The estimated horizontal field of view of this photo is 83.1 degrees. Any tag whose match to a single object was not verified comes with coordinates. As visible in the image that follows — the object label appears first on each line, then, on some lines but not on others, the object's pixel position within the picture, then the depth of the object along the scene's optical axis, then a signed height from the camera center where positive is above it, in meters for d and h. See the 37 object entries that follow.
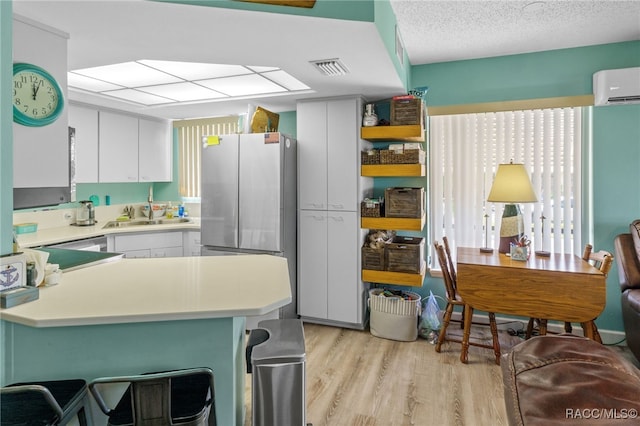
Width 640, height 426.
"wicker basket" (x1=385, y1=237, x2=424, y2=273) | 3.24 -0.44
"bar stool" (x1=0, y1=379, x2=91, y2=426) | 1.06 -0.62
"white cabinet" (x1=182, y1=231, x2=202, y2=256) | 4.04 -0.38
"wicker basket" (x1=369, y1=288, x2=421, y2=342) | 3.16 -0.96
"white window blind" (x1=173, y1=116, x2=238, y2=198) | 4.64 +0.80
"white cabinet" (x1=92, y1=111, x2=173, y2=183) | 3.92 +0.71
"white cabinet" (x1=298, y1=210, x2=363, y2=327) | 3.39 -0.56
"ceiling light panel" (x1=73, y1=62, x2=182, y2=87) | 2.67 +1.07
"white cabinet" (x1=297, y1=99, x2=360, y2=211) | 3.37 +0.52
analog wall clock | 1.70 +0.56
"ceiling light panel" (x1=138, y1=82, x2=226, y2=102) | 3.23 +1.12
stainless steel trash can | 1.57 -0.76
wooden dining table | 2.38 -0.55
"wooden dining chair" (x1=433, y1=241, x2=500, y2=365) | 2.78 -0.84
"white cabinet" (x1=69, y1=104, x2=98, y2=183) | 3.63 +0.70
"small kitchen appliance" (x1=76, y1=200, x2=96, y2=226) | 3.91 -0.03
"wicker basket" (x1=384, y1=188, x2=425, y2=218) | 3.24 +0.06
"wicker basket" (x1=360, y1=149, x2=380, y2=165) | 3.34 +0.49
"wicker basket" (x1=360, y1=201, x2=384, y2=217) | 3.37 +0.00
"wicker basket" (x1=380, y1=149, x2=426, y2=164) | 3.23 +0.48
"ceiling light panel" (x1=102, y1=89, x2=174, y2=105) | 3.39 +1.12
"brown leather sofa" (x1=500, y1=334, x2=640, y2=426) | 0.57 -0.31
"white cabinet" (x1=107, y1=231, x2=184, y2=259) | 3.63 -0.36
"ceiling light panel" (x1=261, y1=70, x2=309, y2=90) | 2.83 +1.08
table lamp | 2.86 +0.10
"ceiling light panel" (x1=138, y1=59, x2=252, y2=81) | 2.63 +1.08
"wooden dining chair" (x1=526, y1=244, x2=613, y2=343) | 2.38 -0.40
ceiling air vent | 2.46 +1.01
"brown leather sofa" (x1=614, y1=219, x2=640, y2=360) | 2.54 -0.53
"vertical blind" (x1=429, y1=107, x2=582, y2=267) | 3.21 +0.36
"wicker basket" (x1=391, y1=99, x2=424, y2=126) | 3.19 +0.87
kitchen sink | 3.99 -0.15
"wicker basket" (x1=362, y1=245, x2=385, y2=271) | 3.35 -0.46
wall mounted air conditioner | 2.96 +1.01
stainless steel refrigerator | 3.34 +0.12
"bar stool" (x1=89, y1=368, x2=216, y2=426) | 1.15 -0.67
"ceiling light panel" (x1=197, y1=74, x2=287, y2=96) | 3.02 +1.10
